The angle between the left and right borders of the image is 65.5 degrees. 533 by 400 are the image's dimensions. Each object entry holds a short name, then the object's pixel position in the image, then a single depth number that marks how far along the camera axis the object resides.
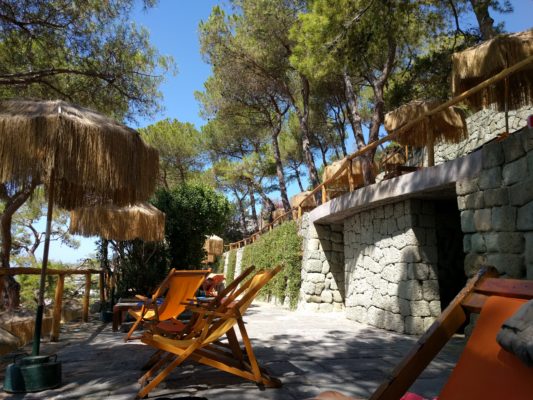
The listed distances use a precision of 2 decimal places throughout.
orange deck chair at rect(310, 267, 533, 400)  1.08
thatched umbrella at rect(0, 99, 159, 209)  2.89
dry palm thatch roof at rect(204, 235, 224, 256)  19.17
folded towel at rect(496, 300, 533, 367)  0.96
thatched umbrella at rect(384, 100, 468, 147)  6.30
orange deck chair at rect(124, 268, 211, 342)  3.43
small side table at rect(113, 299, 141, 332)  4.96
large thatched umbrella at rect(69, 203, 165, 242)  6.78
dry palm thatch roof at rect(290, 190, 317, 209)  9.53
